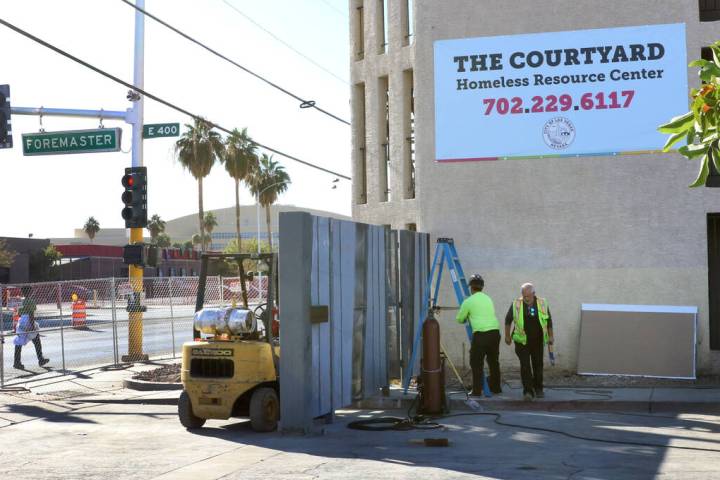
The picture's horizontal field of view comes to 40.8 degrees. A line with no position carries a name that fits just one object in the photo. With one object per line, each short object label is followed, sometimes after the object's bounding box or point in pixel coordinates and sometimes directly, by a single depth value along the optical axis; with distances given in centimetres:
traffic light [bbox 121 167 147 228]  2064
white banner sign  1780
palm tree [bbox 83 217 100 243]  15438
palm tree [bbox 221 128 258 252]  7325
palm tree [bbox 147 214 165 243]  14112
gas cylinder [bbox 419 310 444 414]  1336
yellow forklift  1238
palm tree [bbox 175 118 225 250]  7075
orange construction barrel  3577
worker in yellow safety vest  1476
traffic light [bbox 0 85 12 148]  2006
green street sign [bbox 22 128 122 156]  2105
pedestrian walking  2228
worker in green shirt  1502
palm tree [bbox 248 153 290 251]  8525
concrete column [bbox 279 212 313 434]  1200
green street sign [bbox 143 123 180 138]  2194
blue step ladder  1647
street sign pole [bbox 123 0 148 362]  2156
